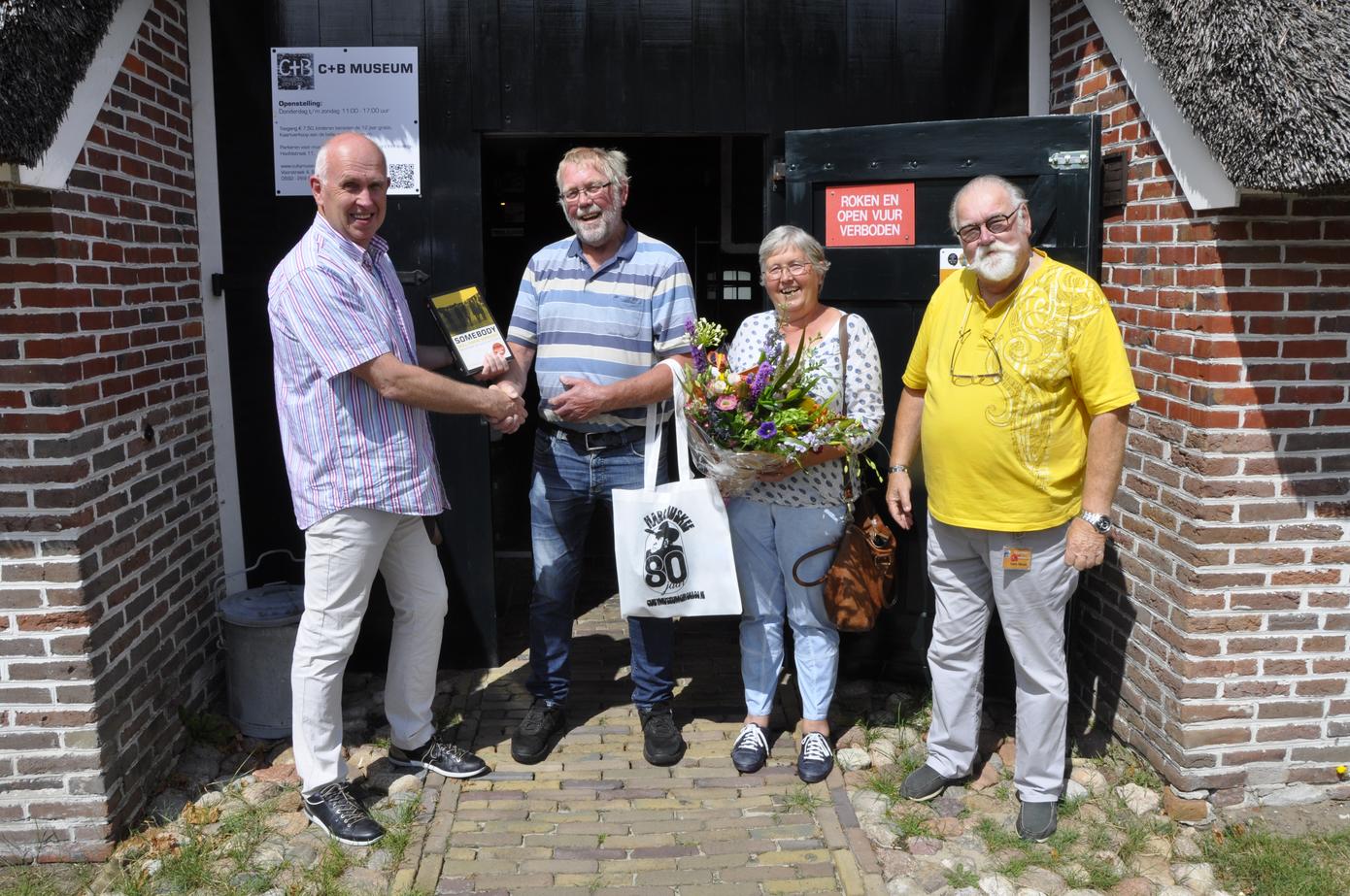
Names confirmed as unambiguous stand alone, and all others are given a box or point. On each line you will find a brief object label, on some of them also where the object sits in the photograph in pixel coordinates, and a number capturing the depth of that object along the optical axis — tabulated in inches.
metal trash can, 165.5
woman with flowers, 139.3
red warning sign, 165.6
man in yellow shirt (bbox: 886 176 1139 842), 125.0
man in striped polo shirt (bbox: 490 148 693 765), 146.9
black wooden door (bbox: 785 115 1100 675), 156.3
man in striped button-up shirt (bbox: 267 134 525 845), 130.6
